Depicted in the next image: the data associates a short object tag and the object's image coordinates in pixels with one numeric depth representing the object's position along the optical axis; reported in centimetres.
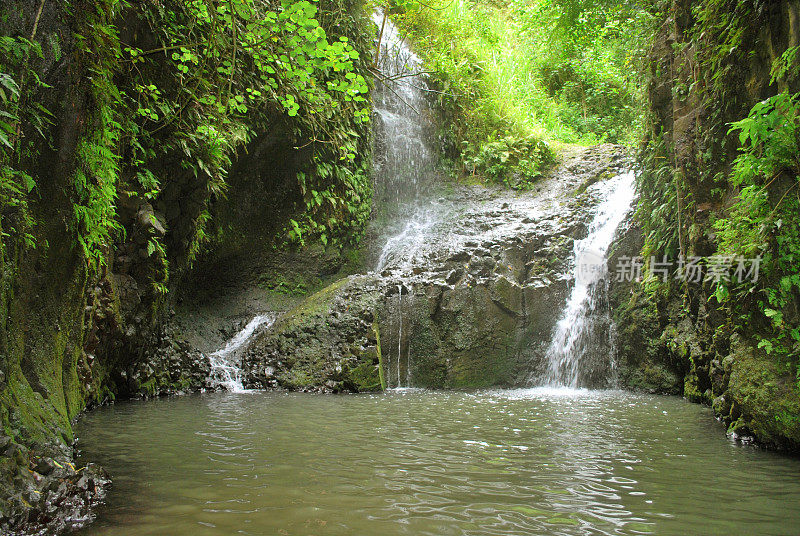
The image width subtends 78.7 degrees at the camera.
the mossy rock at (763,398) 381
